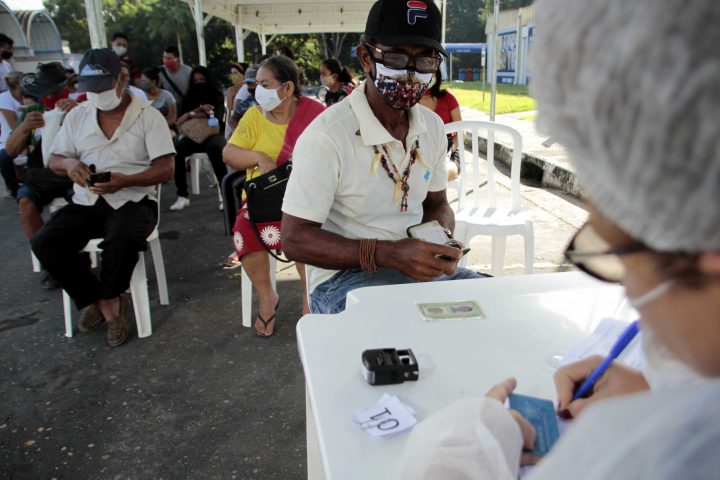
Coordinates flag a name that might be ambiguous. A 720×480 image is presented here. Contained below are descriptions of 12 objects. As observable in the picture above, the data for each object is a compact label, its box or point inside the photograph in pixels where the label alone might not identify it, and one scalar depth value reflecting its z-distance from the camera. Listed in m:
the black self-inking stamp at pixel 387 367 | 1.10
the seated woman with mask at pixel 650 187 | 0.40
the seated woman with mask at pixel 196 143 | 5.85
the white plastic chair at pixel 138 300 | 3.16
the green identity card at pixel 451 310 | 1.38
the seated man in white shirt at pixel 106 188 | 3.07
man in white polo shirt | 1.83
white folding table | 0.98
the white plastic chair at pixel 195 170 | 6.16
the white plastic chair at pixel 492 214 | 3.09
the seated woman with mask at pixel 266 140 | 3.15
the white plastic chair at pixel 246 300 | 3.24
